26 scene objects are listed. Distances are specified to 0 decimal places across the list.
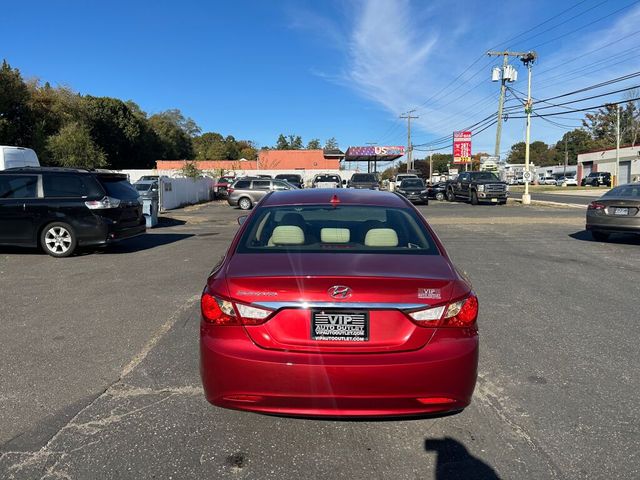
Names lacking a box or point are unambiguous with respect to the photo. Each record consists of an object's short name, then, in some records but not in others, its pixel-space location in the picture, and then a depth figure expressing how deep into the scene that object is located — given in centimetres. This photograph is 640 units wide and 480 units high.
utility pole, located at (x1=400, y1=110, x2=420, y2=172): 7269
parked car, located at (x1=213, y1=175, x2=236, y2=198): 3612
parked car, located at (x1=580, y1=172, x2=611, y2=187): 5960
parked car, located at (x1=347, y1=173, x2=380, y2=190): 2875
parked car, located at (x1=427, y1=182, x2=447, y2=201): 3400
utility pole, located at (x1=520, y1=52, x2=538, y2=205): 2872
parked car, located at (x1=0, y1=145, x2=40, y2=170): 1375
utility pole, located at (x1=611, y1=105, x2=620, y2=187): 5344
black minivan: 1002
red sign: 5584
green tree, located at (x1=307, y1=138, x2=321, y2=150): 11541
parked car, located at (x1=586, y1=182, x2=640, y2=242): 1147
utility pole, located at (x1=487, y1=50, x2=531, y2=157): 3919
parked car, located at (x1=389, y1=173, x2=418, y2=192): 3104
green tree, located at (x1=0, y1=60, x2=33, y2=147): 3494
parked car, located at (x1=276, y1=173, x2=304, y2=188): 3438
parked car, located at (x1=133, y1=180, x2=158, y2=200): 2472
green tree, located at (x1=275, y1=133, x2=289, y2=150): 11462
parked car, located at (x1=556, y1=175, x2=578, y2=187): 6967
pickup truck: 2780
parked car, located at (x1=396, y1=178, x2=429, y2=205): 2861
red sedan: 280
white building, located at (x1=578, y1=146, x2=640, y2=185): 5887
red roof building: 6362
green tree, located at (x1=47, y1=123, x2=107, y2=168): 3859
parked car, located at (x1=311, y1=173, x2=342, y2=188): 2921
